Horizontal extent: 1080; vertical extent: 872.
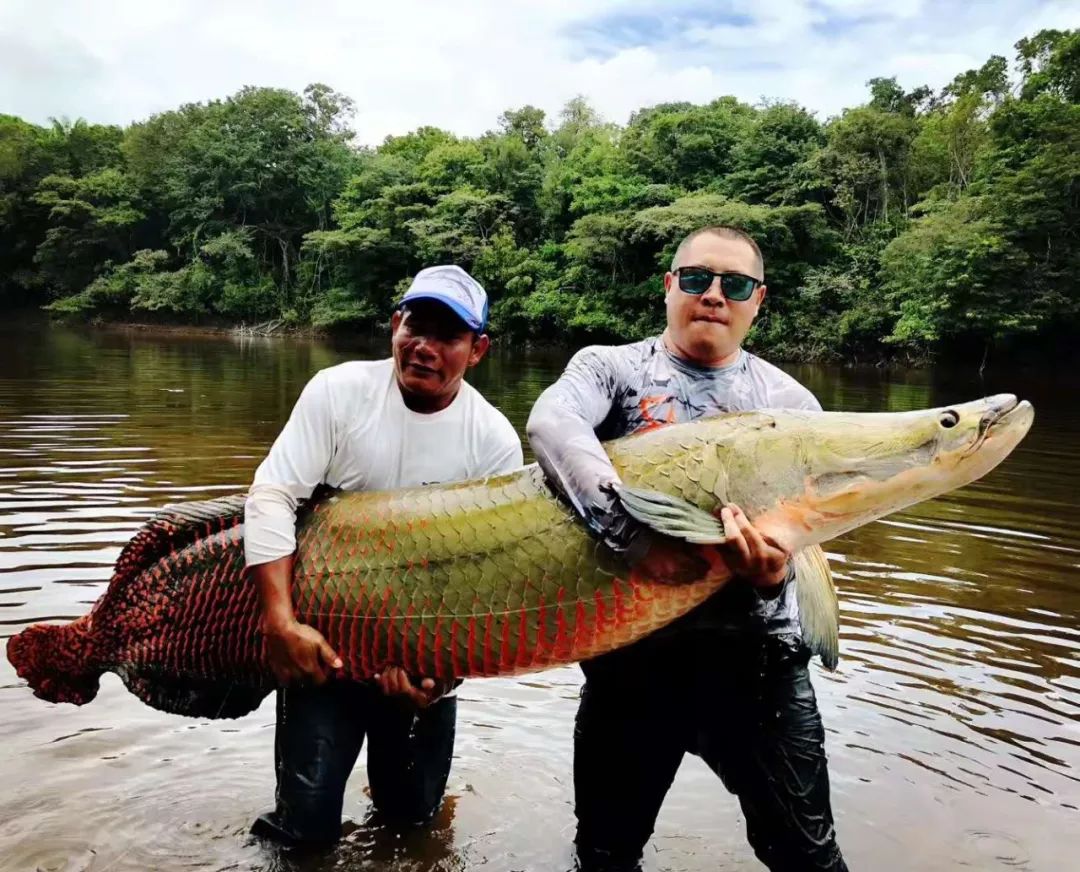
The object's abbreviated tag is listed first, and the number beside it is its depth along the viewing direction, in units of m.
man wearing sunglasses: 2.45
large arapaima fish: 2.22
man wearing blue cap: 2.51
